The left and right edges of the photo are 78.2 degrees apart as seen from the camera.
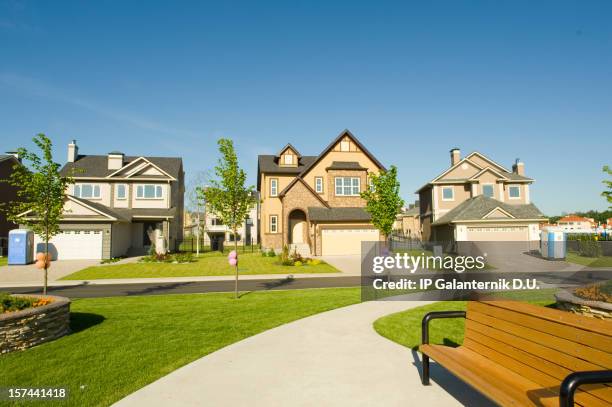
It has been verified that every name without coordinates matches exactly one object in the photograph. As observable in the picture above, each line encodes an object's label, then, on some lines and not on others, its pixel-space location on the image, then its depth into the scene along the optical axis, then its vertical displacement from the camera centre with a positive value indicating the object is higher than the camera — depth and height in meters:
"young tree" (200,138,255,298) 17.36 +2.12
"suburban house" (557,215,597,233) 102.88 +1.62
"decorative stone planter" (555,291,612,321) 7.10 -1.57
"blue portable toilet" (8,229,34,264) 26.08 -1.08
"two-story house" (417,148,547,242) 31.72 +2.39
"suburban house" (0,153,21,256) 35.78 +3.84
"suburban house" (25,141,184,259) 33.09 +3.52
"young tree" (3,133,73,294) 12.98 +1.53
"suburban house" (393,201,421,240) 70.44 +1.10
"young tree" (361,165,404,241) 20.03 +1.48
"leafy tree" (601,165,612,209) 10.88 +1.19
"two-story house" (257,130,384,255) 33.84 +2.88
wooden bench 3.12 -1.31
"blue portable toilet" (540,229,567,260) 27.09 -1.26
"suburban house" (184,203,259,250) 63.02 +0.46
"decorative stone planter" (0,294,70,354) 7.09 -1.89
